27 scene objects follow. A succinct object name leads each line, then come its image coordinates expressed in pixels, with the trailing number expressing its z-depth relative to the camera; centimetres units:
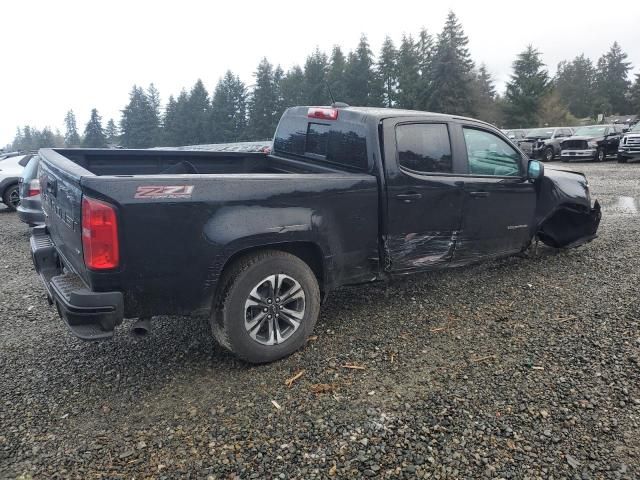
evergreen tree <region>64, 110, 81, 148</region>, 12415
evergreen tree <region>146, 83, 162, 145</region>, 8081
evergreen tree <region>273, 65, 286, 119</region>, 7040
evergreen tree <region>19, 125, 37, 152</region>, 14120
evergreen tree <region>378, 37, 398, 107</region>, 6538
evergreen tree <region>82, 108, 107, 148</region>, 8081
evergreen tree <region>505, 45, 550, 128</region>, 5725
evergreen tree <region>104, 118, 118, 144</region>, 8569
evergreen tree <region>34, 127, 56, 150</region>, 12575
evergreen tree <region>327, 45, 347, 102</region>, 6619
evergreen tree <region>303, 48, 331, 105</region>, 6712
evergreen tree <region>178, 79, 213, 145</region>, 7600
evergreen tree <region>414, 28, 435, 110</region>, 5681
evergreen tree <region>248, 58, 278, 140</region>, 6994
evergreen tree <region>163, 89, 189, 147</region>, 7738
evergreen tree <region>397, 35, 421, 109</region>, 5838
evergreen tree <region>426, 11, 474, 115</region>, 5400
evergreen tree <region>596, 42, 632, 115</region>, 7531
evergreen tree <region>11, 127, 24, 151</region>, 14995
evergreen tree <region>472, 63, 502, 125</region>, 5597
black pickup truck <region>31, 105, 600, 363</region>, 298
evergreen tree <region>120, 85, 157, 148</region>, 8144
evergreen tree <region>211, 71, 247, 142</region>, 7444
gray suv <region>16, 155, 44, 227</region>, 752
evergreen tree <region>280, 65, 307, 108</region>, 6969
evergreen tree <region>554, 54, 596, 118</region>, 7862
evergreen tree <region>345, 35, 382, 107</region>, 6538
